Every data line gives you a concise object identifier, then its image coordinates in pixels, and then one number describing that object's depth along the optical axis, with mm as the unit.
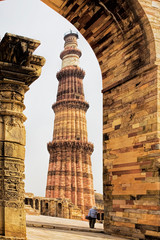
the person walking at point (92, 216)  9945
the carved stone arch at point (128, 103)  7352
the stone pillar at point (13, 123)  4406
